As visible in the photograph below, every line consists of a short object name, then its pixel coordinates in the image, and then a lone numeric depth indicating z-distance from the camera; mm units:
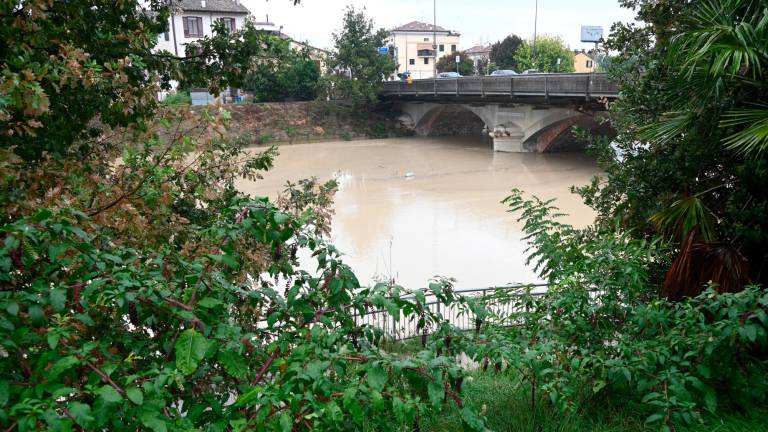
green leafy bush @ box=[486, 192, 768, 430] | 3117
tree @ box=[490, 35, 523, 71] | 63344
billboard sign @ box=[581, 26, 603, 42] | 47000
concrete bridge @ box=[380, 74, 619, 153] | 23516
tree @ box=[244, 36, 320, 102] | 41750
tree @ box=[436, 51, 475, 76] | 59062
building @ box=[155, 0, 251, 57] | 41781
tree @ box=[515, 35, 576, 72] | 57906
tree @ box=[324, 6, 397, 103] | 39406
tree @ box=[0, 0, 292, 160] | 3881
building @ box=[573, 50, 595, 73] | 68188
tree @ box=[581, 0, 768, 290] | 4852
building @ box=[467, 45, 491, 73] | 69175
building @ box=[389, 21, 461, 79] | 68062
